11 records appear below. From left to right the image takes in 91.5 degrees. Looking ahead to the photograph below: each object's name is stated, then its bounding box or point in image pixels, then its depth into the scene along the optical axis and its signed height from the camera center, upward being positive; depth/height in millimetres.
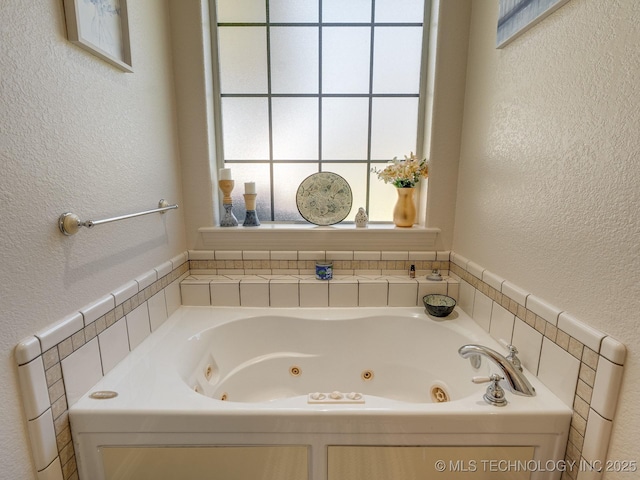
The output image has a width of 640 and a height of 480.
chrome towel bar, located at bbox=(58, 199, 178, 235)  834 -139
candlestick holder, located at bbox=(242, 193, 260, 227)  1693 -209
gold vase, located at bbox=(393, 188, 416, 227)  1643 -181
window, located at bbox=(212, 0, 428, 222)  1675 +441
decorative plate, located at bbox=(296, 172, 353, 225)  1728 -133
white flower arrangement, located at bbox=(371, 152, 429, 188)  1597 +16
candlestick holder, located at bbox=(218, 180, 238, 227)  1663 -208
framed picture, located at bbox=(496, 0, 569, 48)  919 +509
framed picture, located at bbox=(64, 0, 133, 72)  847 +426
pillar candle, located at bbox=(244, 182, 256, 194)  1675 -74
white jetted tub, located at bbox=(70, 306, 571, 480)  872 -726
